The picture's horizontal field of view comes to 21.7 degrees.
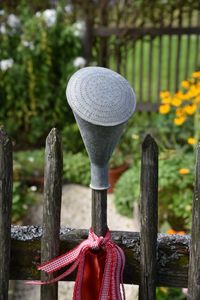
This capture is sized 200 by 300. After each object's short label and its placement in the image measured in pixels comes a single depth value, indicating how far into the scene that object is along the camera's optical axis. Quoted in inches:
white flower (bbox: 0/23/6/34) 221.8
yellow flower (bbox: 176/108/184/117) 163.9
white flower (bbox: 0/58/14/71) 214.5
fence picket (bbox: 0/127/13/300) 55.2
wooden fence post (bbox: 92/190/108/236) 52.4
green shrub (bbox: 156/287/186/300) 107.1
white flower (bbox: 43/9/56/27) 217.8
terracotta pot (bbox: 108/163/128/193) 192.2
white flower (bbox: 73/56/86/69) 216.5
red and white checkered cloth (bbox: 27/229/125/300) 53.5
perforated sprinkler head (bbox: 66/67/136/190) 45.9
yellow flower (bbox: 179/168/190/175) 137.5
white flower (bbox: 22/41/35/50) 218.5
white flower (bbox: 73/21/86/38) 220.8
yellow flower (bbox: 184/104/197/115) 157.3
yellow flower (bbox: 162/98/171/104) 162.7
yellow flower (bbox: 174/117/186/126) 160.7
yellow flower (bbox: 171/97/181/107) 160.0
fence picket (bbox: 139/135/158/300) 52.6
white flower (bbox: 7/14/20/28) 223.1
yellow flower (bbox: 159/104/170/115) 164.1
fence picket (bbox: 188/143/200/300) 52.7
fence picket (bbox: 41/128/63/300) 53.9
